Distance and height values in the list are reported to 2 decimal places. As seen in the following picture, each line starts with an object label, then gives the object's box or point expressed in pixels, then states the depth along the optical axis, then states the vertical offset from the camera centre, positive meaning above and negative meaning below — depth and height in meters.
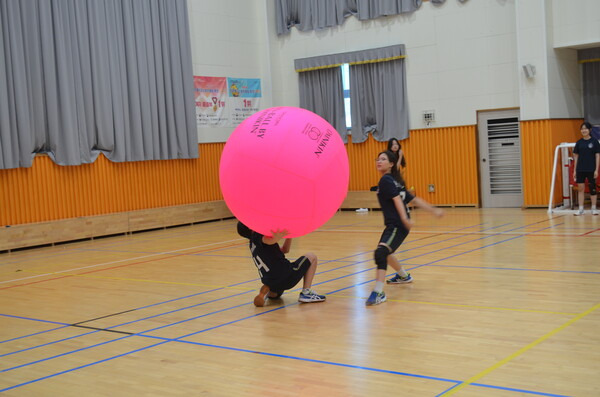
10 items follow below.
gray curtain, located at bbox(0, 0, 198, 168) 12.44 +1.63
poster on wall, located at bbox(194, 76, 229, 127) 16.06 +1.30
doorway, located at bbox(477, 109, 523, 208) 14.98 -0.47
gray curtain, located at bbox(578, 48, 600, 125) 14.48 +1.05
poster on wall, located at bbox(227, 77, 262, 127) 16.75 +1.38
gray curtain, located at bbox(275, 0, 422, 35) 15.88 +3.30
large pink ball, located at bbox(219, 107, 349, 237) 4.84 -0.15
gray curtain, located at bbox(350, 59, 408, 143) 15.98 +1.06
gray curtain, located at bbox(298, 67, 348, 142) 16.78 +1.35
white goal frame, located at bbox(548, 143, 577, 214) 13.09 -0.89
